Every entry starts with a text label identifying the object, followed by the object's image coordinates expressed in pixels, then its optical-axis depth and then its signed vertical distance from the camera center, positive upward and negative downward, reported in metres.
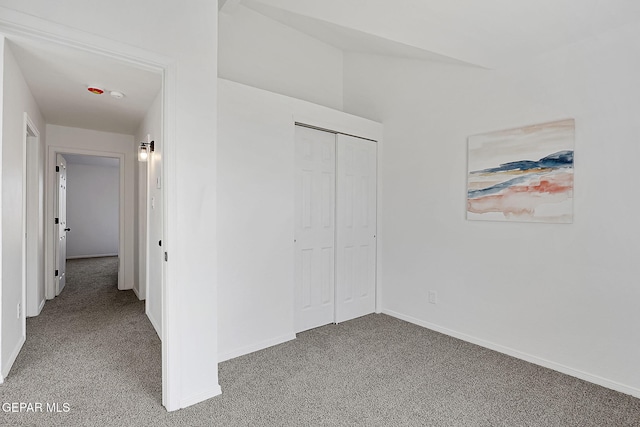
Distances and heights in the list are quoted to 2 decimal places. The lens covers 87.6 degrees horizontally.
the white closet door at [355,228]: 3.41 -0.20
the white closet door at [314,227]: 3.14 -0.19
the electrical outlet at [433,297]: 3.26 -0.86
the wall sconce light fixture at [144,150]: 3.52 +0.62
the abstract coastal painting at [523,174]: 2.45 +0.29
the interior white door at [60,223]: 4.36 -0.22
